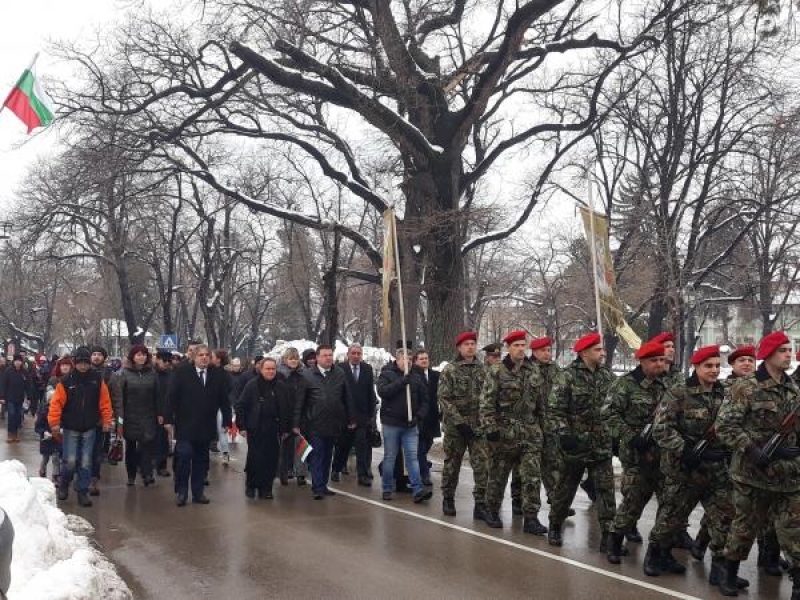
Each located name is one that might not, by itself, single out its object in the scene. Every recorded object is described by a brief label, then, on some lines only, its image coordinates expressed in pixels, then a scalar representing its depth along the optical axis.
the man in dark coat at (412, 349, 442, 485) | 11.34
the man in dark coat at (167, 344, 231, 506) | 10.64
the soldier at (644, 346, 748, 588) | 6.92
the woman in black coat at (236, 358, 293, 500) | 11.11
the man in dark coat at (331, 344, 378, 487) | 12.38
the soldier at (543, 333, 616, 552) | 7.86
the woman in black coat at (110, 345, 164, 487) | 11.91
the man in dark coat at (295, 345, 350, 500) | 11.00
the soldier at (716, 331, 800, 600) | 6.22
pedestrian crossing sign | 36.26
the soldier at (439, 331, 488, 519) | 9.82
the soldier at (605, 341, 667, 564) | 7.49
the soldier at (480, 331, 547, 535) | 8.73
